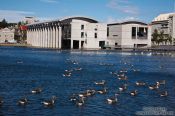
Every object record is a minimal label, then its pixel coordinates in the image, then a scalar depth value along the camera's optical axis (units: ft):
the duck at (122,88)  95.46
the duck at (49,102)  73.04
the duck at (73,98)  79.19
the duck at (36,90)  87.71
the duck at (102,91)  89.92
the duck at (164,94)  88.89
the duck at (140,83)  107.33
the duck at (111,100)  77.72
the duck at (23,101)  73.52
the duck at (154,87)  100.63
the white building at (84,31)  425.07
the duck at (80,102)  74.79
